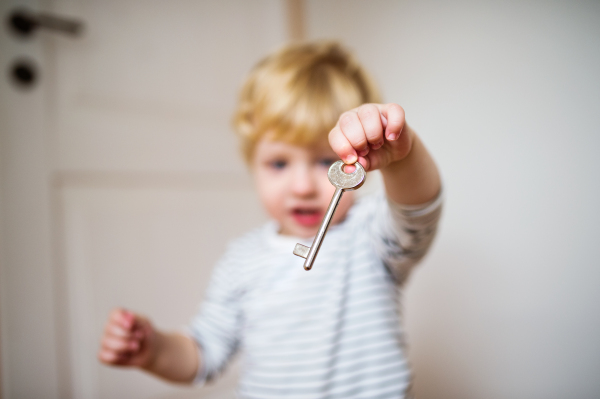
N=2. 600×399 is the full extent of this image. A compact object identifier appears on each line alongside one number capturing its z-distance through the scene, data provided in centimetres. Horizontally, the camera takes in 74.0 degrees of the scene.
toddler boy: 44
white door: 70
